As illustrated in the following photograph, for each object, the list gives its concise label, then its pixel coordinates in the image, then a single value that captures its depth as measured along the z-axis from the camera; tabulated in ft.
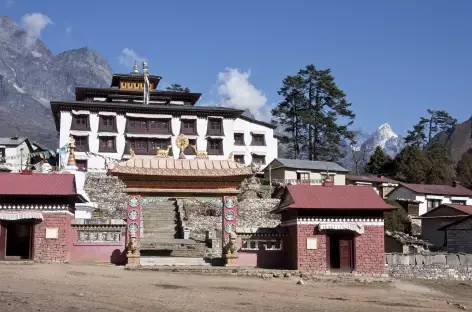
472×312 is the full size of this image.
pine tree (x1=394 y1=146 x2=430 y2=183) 229.04
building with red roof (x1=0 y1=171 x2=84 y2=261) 91.09
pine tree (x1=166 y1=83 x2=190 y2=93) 312.62
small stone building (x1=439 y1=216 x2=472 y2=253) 131.54
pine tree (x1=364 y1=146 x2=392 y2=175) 250.98
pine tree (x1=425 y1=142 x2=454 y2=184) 227.61
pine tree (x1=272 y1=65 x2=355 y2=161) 251.39
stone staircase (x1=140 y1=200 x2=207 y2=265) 96.73
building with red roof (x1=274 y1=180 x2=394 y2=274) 95.55
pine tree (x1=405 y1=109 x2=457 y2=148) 316.40
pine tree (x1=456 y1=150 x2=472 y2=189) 245.24
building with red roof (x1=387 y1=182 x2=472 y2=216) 189.16
